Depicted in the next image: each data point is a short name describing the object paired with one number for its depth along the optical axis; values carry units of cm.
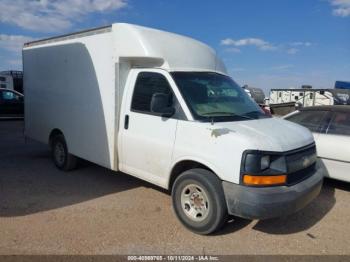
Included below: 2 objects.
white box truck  410
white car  611
